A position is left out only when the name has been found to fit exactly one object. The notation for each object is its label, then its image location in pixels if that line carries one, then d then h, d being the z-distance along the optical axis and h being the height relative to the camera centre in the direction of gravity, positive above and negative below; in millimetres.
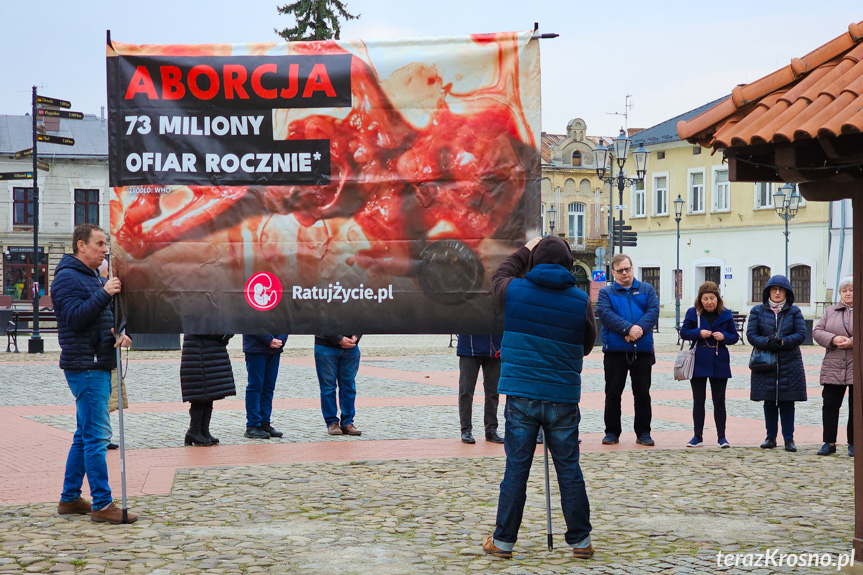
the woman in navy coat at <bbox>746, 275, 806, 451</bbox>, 10414 -735
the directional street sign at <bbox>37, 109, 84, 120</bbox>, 22938 +3736
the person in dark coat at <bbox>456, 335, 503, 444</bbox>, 10609 -990
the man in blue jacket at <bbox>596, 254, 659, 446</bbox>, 10469 -643
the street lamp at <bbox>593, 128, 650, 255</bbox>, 27656 +3421
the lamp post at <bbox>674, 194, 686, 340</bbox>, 44312 +3117
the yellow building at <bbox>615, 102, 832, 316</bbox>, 46656 +2458
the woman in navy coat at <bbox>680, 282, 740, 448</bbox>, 10477 -677
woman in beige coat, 10250 -771
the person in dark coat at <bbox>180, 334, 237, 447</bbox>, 10195 -982
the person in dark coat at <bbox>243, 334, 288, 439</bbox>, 10844 -1085
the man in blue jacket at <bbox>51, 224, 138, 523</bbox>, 6703 -442
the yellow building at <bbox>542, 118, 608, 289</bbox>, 73312 +6027
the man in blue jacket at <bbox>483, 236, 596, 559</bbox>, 5926 -594
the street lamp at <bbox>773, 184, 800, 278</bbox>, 38906 +3090
